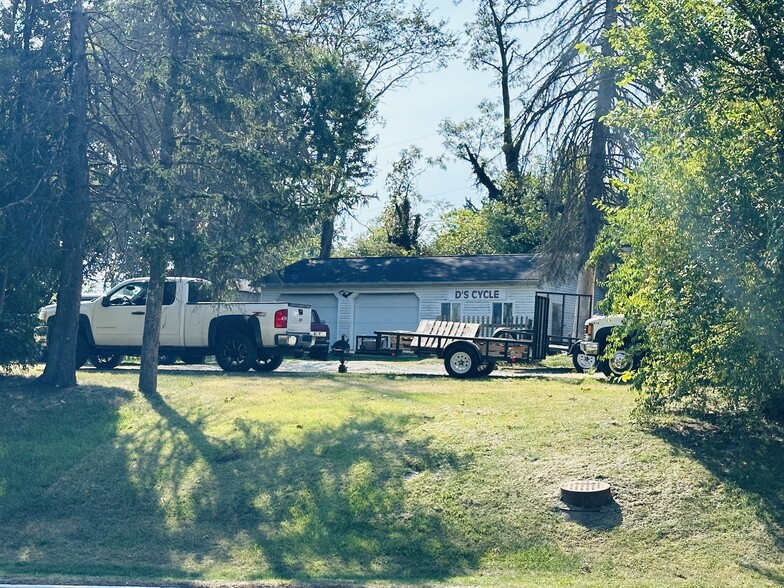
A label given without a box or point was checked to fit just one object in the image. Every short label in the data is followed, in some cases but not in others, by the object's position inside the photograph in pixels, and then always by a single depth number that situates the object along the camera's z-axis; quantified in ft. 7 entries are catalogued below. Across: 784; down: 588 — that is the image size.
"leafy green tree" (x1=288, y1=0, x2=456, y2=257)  124.36
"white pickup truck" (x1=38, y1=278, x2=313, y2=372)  67.05
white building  107.04
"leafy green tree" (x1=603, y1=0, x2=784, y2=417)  34.50
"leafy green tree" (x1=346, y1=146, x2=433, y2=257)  177.17
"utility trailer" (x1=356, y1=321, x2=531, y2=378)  64.59
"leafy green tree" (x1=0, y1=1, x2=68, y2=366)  49.88
